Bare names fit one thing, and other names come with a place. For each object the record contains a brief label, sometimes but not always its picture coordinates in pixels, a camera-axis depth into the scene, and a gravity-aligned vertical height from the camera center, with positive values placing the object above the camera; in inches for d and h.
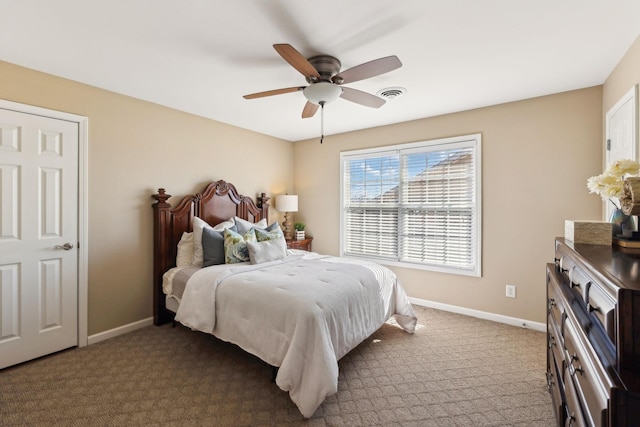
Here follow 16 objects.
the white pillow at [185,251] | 126.9 -18.2
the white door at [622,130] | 79.7 +25.6
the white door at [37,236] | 92.4 -8.8
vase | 56.9 -2.2
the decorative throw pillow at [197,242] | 125.0 -14.0
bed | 74.8 -27.7
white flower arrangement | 56.4 +7.1
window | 138.3 +4.0
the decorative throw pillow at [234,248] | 122.5 -16.0
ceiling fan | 73.0 +38.4
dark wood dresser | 31.7 -17.9
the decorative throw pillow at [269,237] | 134.4 -12.2
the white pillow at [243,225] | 142.2 -7.4
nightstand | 174.1 -20.4
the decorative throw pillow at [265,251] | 121.1 -17.5
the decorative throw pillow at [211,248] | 121.6 -15.9
